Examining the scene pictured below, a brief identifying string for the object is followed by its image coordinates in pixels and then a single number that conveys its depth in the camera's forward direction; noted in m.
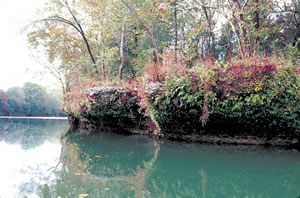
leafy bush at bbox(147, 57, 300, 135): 5.19
